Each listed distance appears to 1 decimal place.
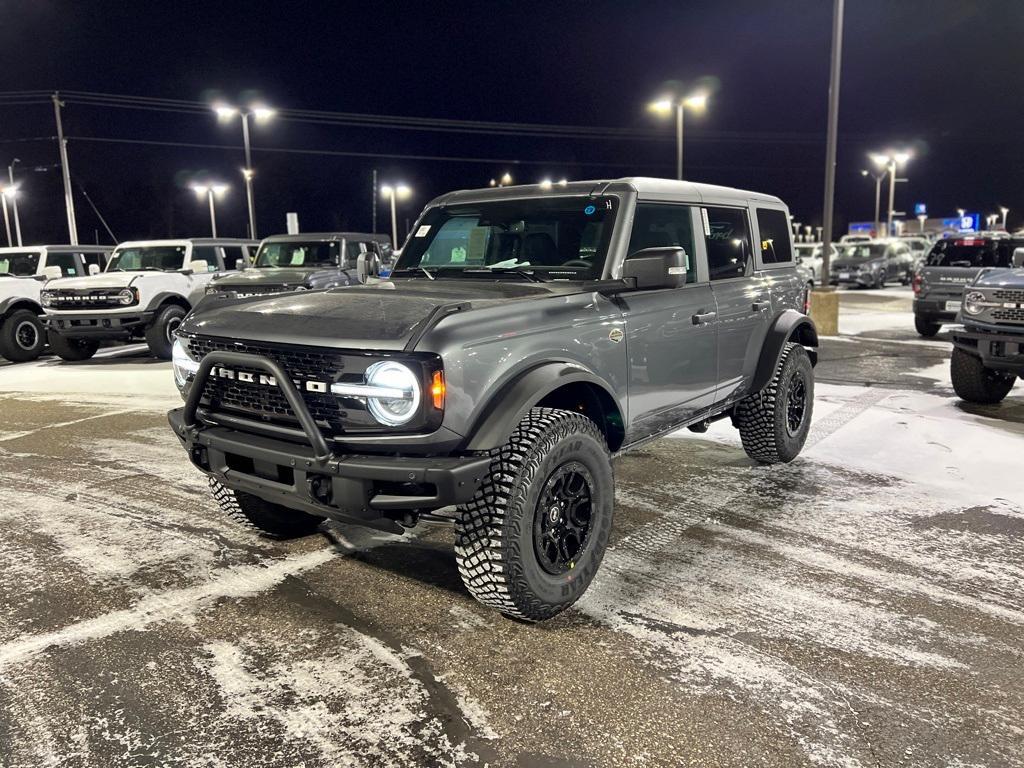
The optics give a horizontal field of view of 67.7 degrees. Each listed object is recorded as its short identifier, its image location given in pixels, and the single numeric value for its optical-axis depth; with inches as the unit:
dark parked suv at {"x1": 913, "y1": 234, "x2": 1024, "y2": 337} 501.0
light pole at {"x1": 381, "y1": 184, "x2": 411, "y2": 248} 3024.1
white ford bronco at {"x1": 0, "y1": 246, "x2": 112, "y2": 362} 513.3
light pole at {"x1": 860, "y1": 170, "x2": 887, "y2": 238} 1923.1
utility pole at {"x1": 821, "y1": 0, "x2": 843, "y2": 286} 565.9
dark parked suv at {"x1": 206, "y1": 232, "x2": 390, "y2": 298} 468.8
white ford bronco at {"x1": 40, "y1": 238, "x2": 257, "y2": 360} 473.7
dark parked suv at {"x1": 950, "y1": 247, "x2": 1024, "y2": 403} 290.2
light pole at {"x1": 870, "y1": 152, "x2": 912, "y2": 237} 1364.4
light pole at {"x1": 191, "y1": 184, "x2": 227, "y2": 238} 2510.3
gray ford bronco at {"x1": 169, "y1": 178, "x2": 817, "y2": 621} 122.6
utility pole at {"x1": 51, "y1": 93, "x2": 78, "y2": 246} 971.3
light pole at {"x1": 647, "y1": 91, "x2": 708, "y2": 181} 862.5
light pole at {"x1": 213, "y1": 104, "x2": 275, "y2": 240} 939.3
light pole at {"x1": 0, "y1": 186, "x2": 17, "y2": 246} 1861.5
